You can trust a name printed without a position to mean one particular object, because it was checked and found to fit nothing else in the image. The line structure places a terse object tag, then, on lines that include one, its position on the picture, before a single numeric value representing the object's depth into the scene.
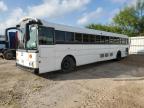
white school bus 4.73
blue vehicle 9.52
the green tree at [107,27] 23.22
